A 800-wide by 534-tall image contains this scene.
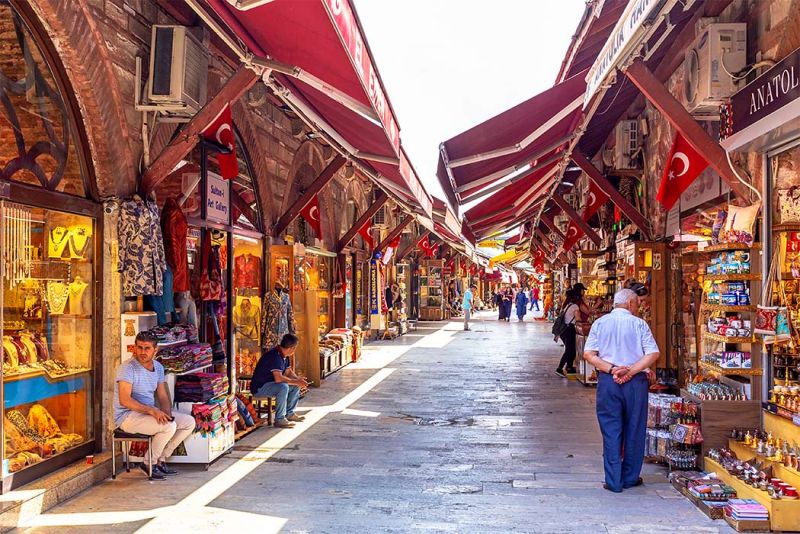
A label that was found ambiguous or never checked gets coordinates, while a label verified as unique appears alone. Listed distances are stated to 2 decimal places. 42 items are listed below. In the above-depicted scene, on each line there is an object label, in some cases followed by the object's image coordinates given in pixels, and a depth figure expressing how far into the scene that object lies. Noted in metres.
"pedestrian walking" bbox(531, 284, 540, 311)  39.18
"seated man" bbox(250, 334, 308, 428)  7.12
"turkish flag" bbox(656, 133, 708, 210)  5.80
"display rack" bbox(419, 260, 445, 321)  28.06
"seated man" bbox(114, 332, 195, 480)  5.07
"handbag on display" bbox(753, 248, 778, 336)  4.61
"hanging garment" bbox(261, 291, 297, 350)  8.75
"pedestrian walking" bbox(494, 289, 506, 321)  28.93
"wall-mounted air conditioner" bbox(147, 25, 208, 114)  5.69
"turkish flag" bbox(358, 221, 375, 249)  13.54
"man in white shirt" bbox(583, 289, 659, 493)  4.93
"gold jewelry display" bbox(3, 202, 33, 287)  4.46
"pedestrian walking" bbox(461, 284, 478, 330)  22.20
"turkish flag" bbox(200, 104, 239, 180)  6.64
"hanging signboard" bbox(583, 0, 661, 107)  4.02
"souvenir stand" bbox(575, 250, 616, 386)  10.16
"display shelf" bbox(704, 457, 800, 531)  4.05
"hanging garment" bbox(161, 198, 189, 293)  6.09
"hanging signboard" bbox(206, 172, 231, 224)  7.46
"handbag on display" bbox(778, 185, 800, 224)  4.68
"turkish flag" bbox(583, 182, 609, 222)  9.62
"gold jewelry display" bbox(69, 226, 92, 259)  5.19
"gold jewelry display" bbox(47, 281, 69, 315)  5.04
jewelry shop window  4.57
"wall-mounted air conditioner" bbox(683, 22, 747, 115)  5.34
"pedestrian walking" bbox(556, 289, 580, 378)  11.02
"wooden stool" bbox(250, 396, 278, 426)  7.19
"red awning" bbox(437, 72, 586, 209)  6.46
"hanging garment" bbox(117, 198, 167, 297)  5.43
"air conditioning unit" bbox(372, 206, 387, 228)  17.75
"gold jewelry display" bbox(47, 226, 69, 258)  4.96
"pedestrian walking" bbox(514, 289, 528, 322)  28.06
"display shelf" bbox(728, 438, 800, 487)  4.21
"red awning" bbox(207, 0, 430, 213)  4.04
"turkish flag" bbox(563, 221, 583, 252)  12.45
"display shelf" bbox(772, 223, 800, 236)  4.67
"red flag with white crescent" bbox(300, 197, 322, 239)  9.98
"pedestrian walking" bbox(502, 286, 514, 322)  28.58
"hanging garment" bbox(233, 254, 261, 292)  8.78
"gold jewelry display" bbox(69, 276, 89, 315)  5.23
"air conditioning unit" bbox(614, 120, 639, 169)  9.06
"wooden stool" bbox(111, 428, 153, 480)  5.11
